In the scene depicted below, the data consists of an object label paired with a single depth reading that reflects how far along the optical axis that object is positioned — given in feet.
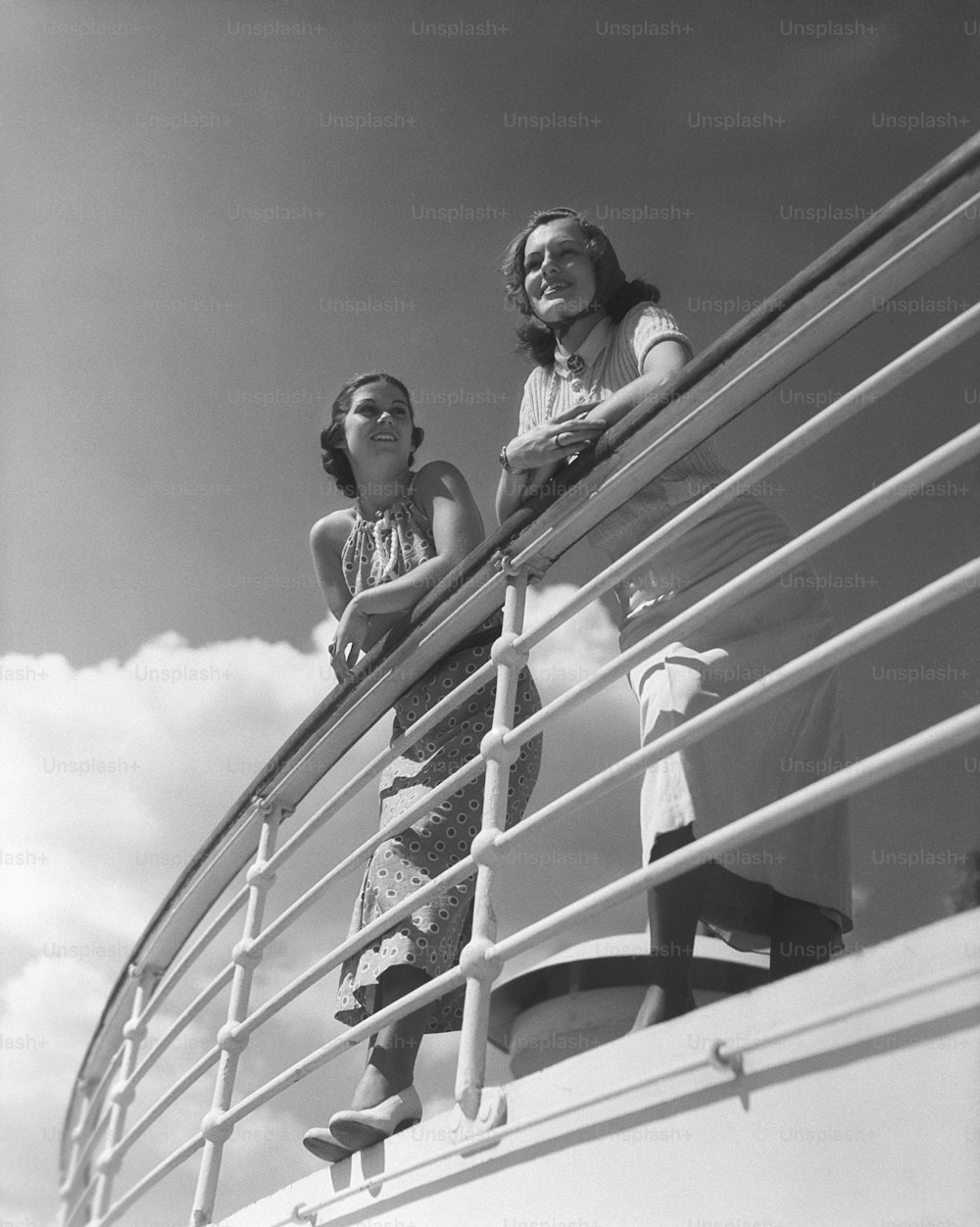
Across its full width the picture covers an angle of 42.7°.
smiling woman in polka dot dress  6.81
